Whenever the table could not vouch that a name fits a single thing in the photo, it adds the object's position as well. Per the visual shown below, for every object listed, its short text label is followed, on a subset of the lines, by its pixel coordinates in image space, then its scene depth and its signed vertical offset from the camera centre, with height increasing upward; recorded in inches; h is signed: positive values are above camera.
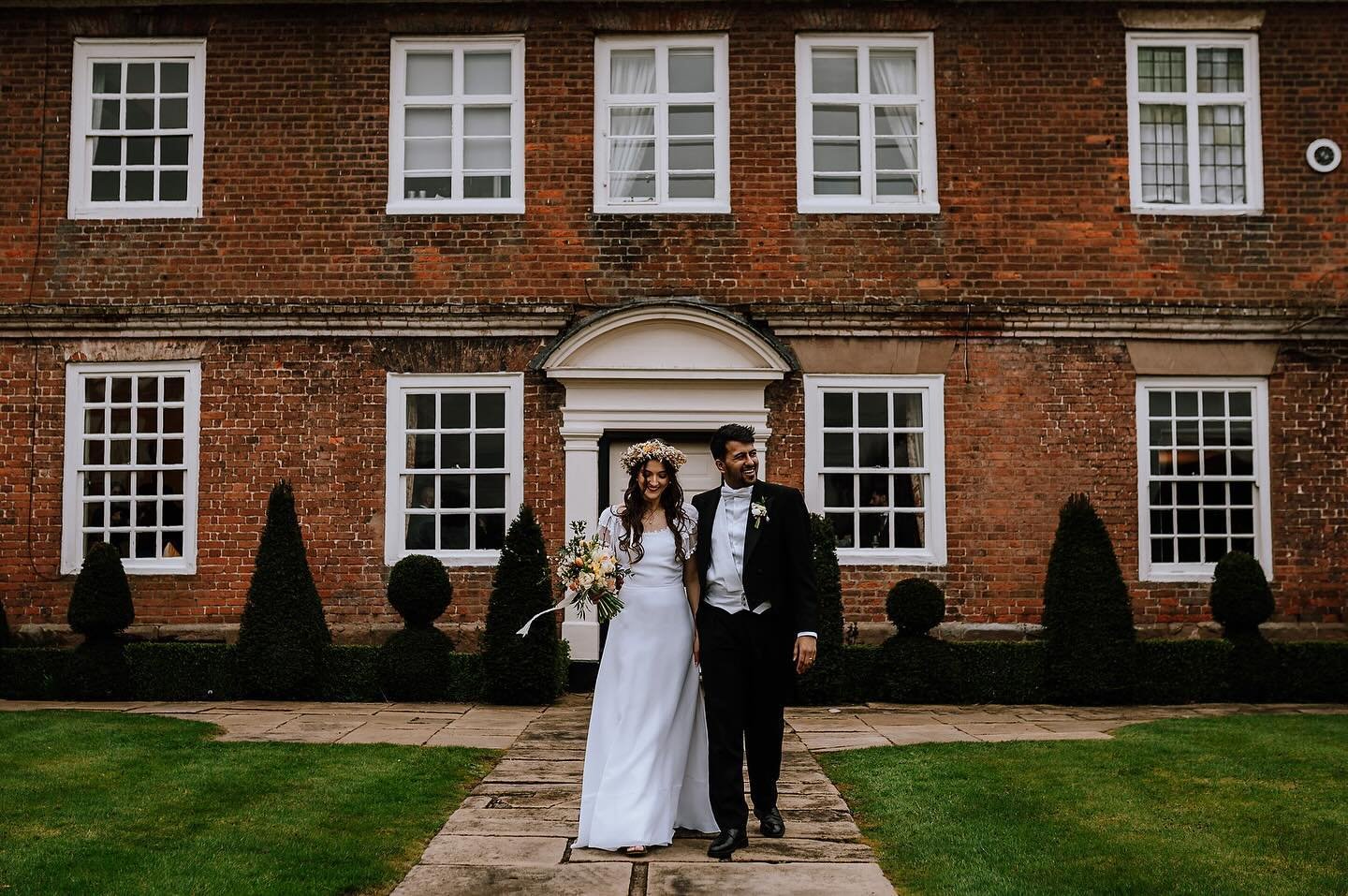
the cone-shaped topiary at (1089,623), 454.3 -36.8
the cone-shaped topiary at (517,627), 441.7 -40.1
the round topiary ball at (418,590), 458.9 -26.7
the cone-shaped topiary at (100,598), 461.1 -30.5
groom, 244.8 -17.6
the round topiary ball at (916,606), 457.7 -31.4
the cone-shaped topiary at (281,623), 452.4 -38.1
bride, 243.9 -30.3
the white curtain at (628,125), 522.9 +155.6
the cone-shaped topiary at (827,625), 448.5 -38.1
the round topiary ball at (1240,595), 466.9 -27.7
